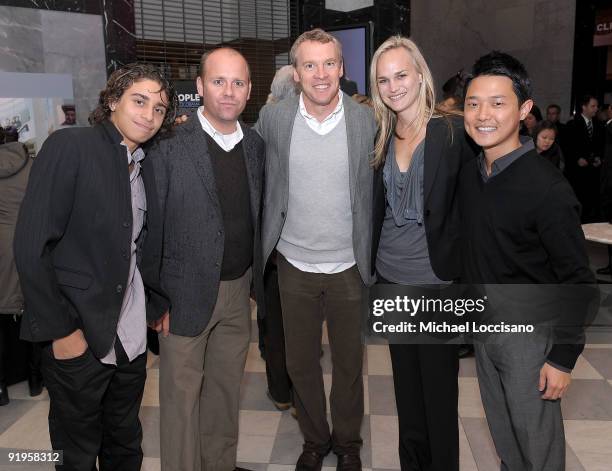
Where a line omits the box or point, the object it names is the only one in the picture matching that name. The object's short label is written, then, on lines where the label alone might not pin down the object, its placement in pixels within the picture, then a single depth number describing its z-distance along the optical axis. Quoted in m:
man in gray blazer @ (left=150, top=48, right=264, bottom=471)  2.07
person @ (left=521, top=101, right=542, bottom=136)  7.09
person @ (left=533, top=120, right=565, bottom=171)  5.59
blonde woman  2.06
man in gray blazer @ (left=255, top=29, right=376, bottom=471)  2.24
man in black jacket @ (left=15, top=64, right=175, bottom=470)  1.66
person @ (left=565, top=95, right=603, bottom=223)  7.50
